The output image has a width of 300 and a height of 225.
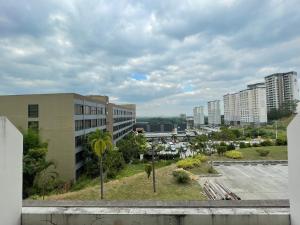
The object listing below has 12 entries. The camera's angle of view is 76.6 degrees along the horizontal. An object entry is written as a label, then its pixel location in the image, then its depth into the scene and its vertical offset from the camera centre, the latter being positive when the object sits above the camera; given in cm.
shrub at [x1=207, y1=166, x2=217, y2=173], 1468 -426
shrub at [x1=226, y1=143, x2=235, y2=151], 2332 -397
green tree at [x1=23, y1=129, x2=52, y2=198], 1462 -344
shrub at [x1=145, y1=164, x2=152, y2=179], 1270 -358
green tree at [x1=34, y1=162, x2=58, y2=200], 1392 -474
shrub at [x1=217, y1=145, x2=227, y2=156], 2107 -384
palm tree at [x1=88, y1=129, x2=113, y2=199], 1256 -175
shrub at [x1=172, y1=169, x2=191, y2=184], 1190 -388
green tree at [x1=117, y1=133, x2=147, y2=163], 2845 -489
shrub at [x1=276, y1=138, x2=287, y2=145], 2338 -329
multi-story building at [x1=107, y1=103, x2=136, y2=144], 3118 -79
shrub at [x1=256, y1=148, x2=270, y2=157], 1933 -382
